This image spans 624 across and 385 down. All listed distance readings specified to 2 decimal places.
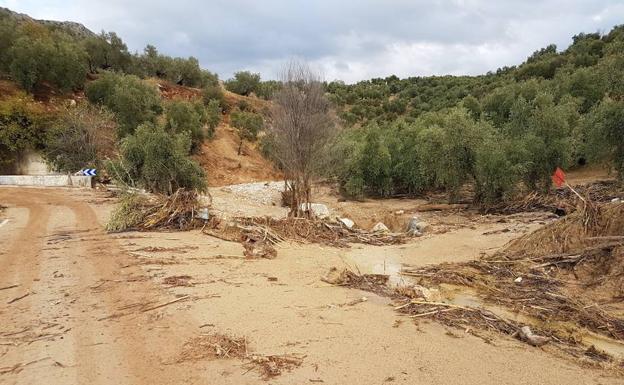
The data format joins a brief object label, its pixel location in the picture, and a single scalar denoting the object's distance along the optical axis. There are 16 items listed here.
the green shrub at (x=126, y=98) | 39.62
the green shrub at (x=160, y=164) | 24.20
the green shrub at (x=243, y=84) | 69.06
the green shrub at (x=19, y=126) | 33.06
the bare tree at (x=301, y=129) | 18.67
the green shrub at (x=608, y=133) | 20.58
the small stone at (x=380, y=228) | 17.95
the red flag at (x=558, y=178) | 14.97
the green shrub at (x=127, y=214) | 14.03
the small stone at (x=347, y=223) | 17.29
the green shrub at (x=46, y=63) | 39.62
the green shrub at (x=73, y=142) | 33.09
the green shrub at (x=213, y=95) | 57.78
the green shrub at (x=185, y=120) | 41.78
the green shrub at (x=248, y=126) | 51.50
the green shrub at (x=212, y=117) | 48.19
